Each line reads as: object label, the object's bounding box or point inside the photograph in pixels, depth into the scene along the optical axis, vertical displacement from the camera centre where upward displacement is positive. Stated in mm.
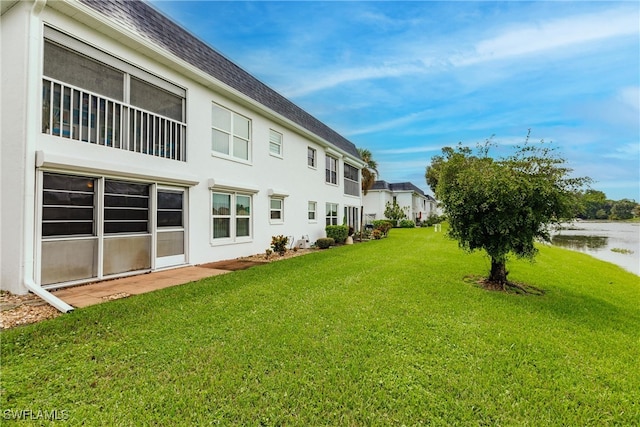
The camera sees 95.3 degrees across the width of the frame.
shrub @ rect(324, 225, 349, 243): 17430 -1041
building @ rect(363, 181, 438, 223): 38909 +2344
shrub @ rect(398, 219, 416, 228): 37344 -1061
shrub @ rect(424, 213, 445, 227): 42938 -738
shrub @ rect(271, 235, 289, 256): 11829 -1212
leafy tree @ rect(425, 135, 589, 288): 6805 +398
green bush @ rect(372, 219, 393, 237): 22322 -996
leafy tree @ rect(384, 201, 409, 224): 36688 +322
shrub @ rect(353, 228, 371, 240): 20688 -1434
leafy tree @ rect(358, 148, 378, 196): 35000 +5366
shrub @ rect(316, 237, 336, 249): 15328 -1478
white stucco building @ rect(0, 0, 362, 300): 5777 +1738
